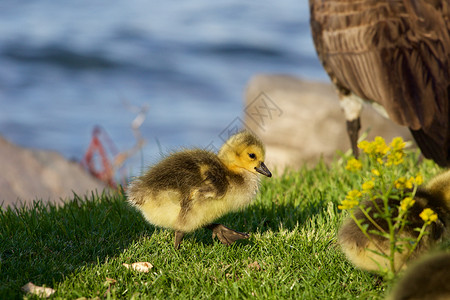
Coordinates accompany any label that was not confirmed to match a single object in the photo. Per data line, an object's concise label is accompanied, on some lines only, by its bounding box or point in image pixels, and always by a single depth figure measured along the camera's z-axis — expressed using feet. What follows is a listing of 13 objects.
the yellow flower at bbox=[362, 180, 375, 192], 23.91
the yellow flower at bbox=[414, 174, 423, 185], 23.77
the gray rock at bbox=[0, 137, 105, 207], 47.29
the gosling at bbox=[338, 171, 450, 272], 24.79
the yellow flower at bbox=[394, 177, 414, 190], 23.81
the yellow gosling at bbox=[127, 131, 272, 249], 28.22
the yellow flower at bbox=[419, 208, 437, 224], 22.75
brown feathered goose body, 37.42
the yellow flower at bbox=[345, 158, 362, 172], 23.85
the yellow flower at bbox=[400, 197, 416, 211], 22.90
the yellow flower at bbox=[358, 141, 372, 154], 23.93
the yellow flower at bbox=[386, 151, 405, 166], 24.21
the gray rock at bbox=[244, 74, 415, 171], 58.08
